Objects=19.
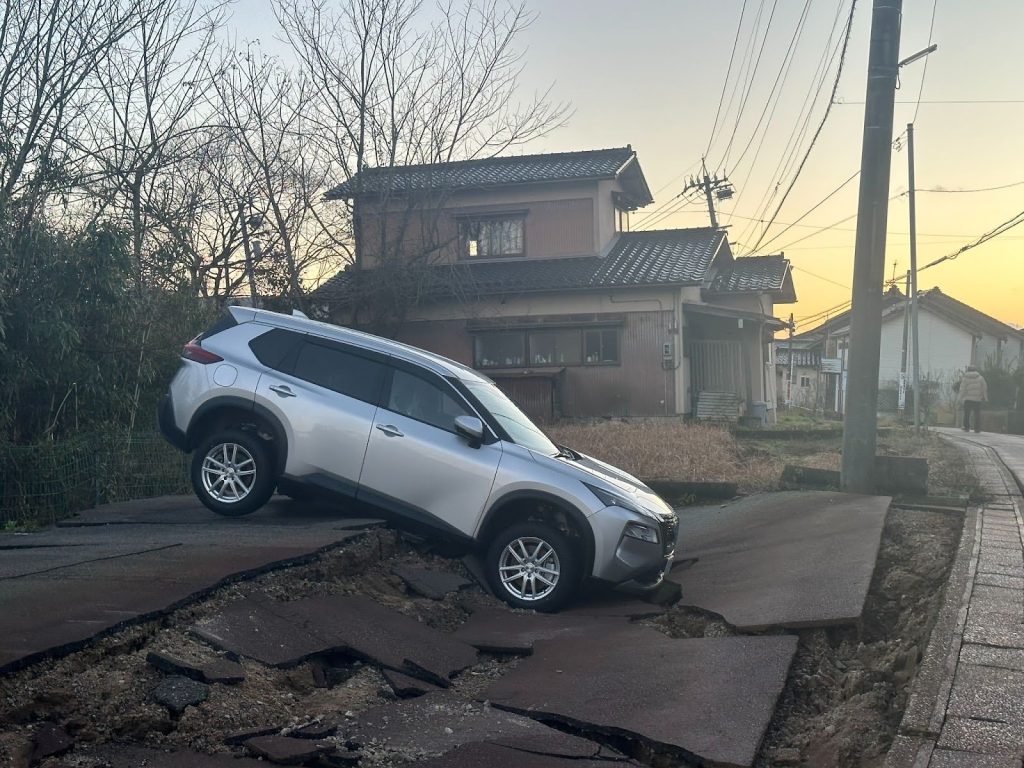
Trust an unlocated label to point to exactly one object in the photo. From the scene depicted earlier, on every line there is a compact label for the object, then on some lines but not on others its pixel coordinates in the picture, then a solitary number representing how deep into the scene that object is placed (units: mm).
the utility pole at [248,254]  20312
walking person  29922
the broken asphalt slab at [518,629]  6633
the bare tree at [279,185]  19922
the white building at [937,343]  57094
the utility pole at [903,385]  38344
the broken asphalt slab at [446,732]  4570
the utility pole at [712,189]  42344
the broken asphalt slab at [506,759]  4406
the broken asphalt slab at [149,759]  4125
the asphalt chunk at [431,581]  7602
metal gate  28000
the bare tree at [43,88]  11562
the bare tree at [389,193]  20516
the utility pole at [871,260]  11883
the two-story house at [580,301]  25828
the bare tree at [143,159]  12836
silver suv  7738
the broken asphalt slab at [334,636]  5598
